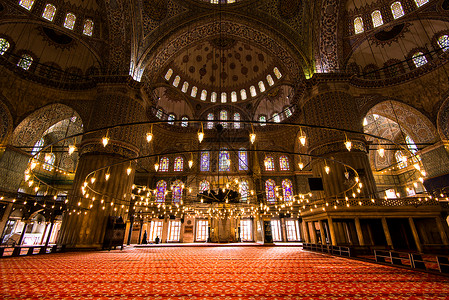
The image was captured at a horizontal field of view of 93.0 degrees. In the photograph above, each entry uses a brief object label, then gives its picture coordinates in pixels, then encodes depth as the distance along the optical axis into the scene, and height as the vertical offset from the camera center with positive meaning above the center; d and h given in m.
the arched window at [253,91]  20.67 +12.82
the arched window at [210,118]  20.78 +10.41
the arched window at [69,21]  12.96 +12.17
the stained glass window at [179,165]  19.17 +5.68
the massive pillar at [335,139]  10.66 +4.67
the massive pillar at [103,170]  9.91 +3.13
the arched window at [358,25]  13.62 +12.29
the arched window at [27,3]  11.39 +11.62
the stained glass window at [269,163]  19.21 +5.78
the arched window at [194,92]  20.66 +12.77
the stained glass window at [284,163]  19.08 +5.71
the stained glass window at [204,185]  18.45 +3.80
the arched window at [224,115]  20.71 +10.74
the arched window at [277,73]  19.00 +13.26
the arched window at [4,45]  11.84 +9.85
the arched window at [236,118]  20.78 +10.42
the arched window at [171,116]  19.98 +10.16
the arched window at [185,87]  20.24 +12.94
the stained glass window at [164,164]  19.18 +5.77
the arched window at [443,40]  11.83 +9.89
